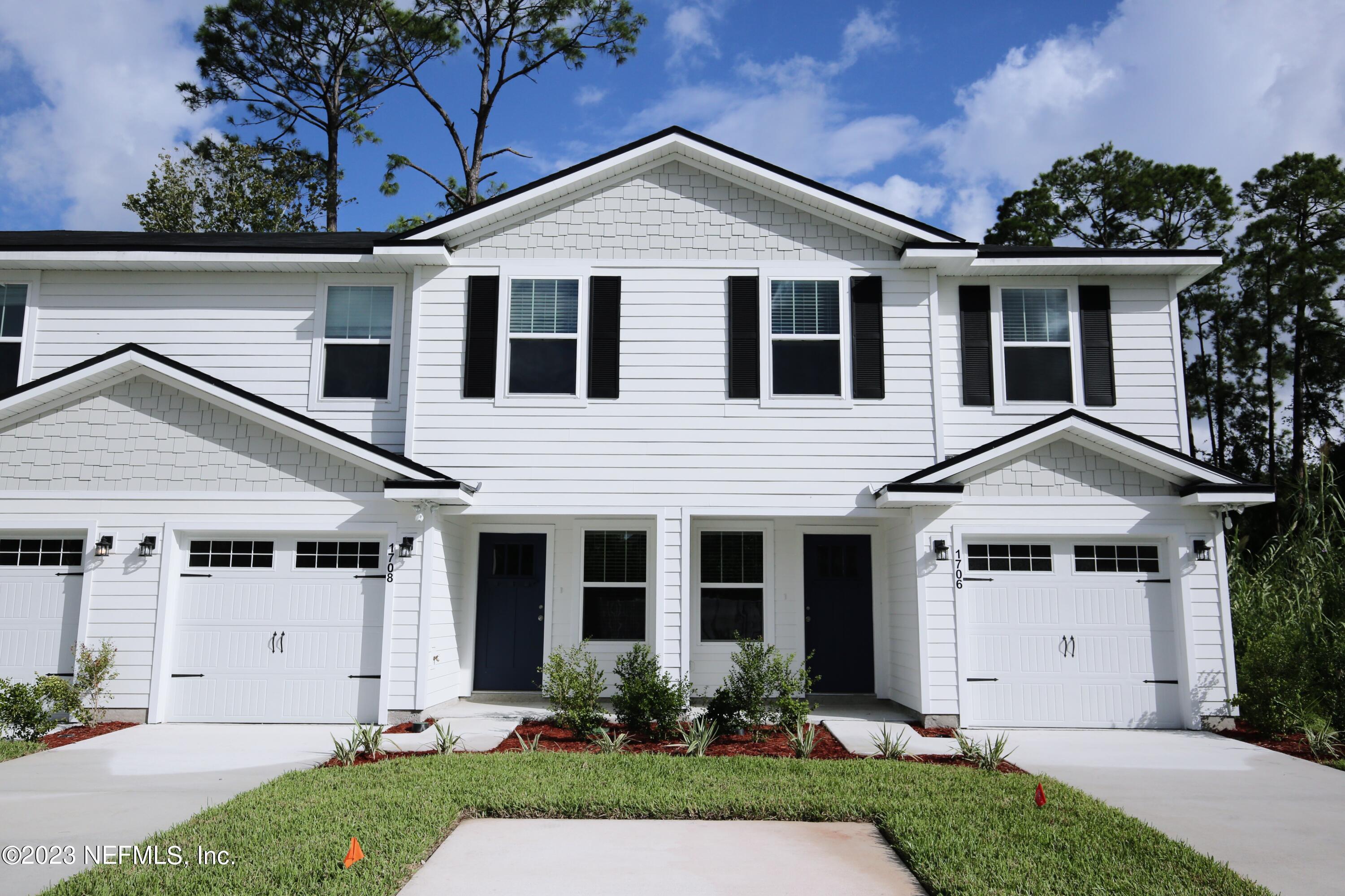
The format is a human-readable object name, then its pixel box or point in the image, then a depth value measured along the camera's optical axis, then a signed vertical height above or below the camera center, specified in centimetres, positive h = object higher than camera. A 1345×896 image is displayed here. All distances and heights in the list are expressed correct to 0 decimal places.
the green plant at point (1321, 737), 912 -163
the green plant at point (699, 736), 884 -163
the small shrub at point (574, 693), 966 -132
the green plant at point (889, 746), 862 -166
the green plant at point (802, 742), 868 -162
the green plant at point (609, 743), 898 -170
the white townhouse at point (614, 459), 1062 +143
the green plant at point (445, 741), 873 -164
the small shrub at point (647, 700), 962 -135
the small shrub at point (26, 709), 934 -144
